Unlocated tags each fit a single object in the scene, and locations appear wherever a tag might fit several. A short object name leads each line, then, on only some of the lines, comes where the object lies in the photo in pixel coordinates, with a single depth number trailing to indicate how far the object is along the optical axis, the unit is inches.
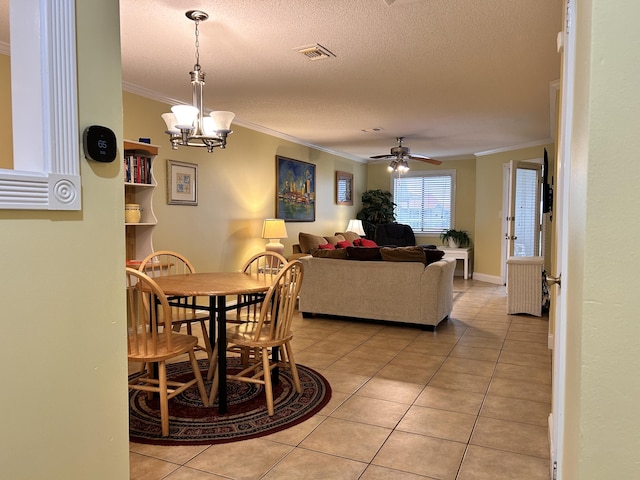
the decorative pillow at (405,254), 184.1
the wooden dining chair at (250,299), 115.2
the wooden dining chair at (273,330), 106.9
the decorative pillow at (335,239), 290.9
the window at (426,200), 377.1
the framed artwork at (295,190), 268.7
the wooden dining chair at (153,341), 93.7
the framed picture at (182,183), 190.4
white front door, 257.6
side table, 340.5
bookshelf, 157.0
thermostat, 49.8
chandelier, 120.0
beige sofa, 182.5
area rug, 96.1
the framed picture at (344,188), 347.5
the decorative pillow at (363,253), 193.6
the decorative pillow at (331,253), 200.2
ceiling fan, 267.1
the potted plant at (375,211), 383.6
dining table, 101.7
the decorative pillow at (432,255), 188.0
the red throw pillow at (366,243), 308.6
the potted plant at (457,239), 358.6
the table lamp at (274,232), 235.0
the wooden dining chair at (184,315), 120.8
